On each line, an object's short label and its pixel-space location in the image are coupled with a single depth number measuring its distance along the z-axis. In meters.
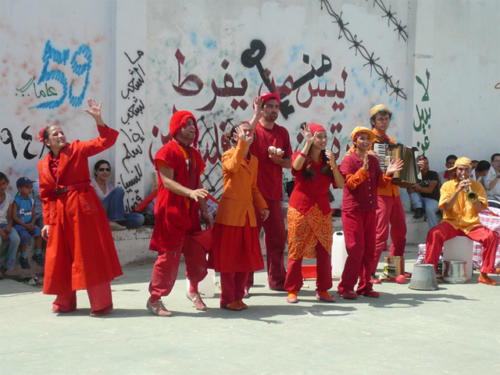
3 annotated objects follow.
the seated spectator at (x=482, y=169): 11.24
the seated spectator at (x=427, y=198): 10.80
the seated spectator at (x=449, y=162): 11.52
